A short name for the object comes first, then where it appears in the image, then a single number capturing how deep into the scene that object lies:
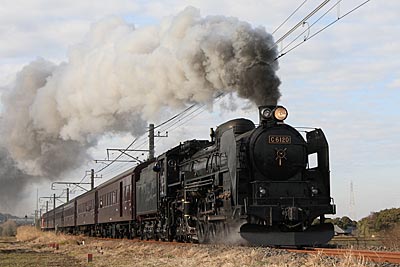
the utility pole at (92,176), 65.89
